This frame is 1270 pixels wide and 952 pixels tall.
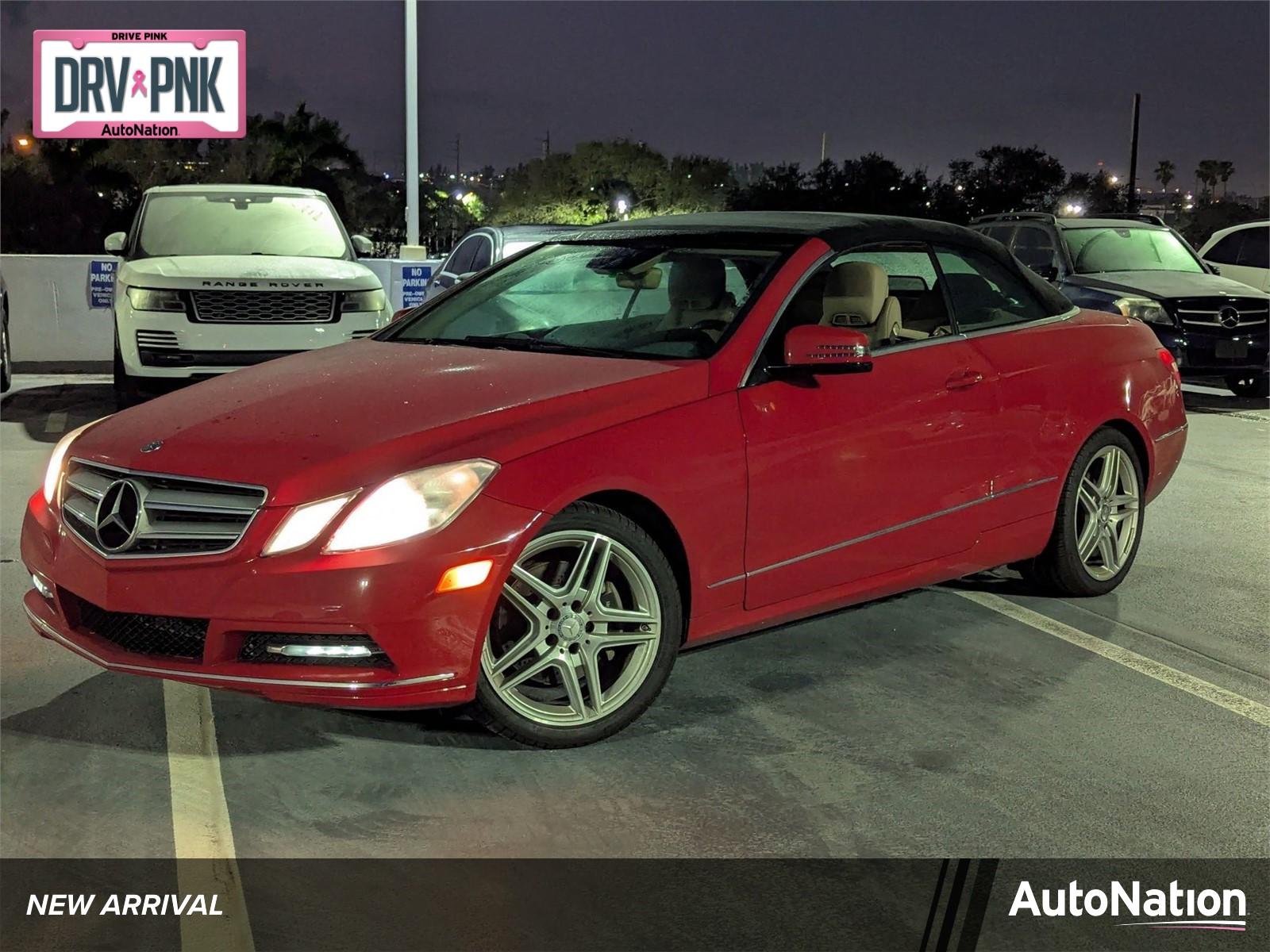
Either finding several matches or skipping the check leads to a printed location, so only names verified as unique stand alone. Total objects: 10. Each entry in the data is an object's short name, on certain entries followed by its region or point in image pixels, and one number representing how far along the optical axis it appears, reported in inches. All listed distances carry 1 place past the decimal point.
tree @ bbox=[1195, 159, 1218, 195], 5220.0
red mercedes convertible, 161.8
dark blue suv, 561.0
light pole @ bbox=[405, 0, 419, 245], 796.6
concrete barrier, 698.2
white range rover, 438.9
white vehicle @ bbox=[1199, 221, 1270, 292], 722.8
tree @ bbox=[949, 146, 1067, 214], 3580.2
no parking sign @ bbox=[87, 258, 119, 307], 702.5
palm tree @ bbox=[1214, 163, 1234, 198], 5182.1
